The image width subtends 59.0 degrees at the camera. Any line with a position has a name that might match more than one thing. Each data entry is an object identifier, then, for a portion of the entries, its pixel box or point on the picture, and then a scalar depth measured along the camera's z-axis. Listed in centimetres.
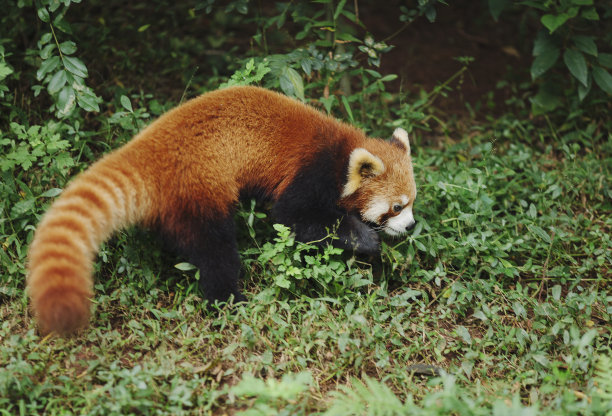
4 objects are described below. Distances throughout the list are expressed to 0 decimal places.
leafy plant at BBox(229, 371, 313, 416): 225
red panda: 281
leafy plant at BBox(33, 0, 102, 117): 353
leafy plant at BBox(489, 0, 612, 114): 428
